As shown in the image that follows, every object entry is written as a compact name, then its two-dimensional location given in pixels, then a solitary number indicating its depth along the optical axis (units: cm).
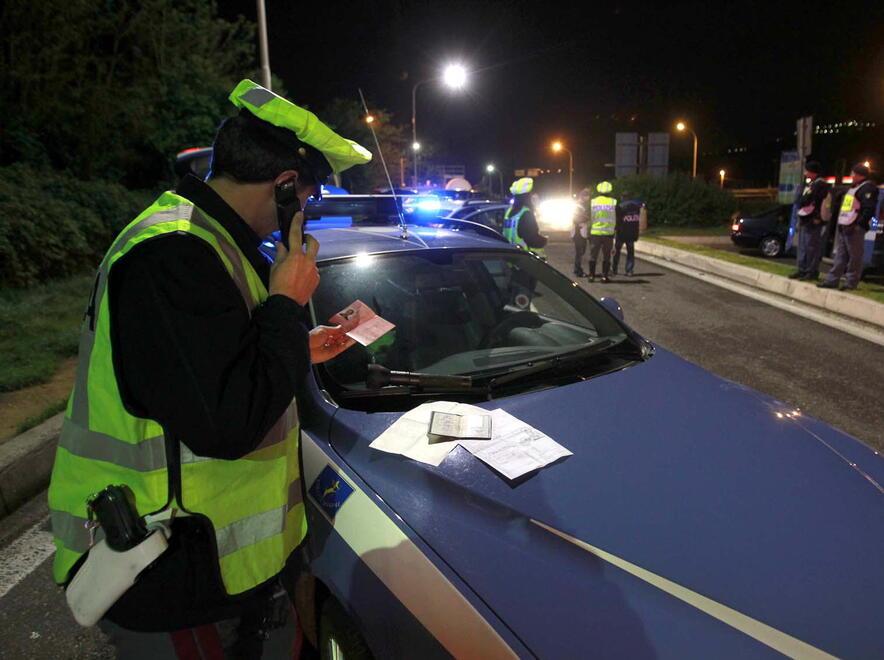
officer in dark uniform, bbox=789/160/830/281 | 895
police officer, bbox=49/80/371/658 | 115
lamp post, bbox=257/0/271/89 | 1270
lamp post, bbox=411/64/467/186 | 2119
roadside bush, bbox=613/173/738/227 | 2484
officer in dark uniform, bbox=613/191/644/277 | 1086
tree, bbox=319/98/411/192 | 3469
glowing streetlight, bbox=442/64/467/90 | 2117
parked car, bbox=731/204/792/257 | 1437
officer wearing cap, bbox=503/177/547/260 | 793
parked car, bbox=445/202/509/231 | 1039
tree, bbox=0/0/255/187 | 1088
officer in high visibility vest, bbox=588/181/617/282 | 1026
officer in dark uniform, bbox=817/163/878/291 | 804
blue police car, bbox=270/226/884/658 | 127
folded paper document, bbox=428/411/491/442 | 188
